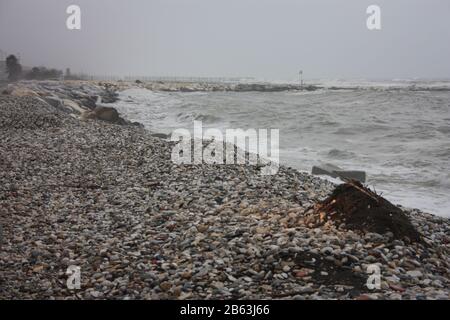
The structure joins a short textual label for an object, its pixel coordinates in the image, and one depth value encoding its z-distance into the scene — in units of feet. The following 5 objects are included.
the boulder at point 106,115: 67.92
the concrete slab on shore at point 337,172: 40.70
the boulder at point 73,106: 81.86
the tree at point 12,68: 183.83
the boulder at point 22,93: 84.23
